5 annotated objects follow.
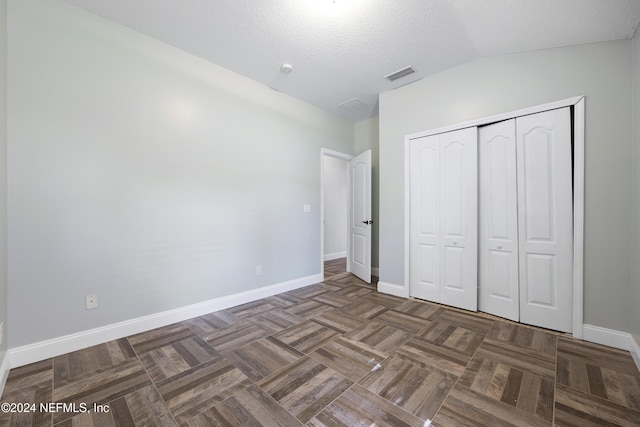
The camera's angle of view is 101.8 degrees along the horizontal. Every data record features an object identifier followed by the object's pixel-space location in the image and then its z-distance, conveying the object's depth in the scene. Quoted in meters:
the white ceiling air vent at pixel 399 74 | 3.01
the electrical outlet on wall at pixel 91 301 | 2.15
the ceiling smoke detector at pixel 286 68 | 2.94
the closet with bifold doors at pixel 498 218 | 2.39
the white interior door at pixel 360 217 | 4.14
